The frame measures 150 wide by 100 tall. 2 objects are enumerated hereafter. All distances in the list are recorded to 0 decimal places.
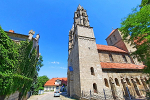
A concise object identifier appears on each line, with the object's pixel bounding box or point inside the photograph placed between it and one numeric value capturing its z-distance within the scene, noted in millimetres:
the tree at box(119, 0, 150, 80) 7320
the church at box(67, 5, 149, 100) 11041
